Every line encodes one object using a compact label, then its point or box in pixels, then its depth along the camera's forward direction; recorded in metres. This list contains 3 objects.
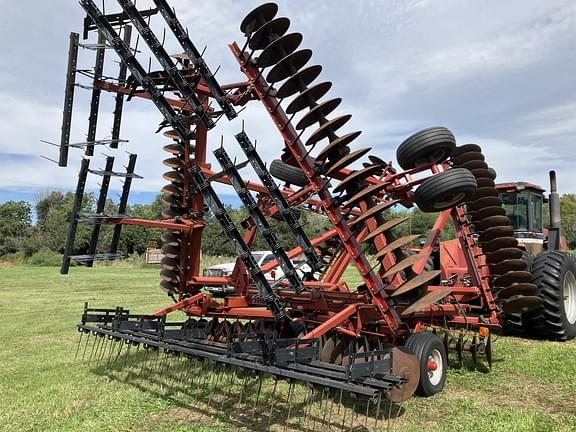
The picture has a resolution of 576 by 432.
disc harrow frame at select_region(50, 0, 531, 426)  4.28
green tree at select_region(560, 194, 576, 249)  46.03
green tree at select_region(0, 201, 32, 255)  48.25
